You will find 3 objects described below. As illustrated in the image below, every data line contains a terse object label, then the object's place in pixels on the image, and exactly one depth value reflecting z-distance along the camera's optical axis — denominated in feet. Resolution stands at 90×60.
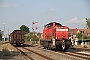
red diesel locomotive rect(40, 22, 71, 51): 72.54
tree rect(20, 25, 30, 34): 514.64
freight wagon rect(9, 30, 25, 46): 120.26
